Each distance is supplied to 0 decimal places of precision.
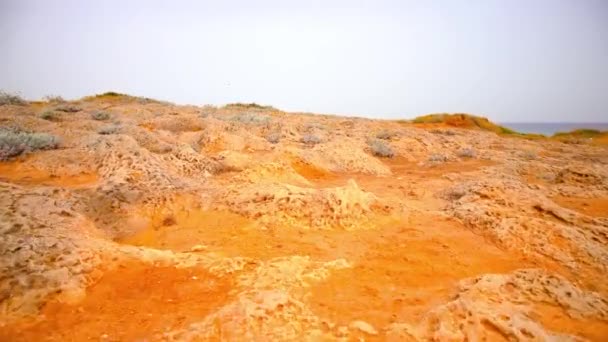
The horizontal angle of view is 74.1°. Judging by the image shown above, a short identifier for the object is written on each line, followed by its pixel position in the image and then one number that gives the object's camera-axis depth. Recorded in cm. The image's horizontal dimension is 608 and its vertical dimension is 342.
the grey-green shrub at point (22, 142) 577
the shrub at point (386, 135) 1179
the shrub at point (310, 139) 1022
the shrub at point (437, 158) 923
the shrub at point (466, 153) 970
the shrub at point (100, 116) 1001
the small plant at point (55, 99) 1400
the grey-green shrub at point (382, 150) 1002
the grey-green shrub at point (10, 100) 1094
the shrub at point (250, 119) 1184
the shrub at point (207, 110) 1253
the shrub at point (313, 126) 1224
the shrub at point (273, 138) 995
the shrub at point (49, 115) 909
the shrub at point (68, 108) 1095
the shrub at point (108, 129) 777
